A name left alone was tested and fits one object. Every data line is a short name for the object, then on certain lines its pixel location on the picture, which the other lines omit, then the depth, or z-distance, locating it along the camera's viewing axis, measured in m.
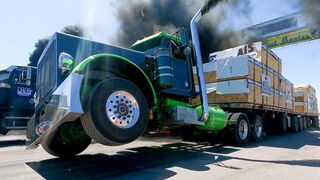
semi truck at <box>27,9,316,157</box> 4.27
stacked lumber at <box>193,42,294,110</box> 9.46
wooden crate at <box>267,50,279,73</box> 11.58
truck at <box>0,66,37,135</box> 10.46
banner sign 22.92
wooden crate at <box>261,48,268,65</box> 10.90
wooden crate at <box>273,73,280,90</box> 12.00
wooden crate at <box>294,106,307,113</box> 17.52
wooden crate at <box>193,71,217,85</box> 10.29
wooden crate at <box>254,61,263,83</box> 9.92
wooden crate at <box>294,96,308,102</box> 18.43
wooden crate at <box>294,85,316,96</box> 20.23
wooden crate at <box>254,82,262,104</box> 9.89
